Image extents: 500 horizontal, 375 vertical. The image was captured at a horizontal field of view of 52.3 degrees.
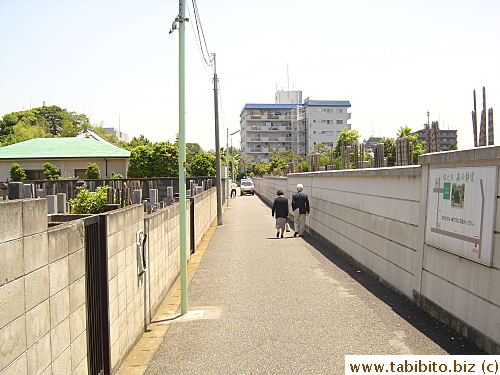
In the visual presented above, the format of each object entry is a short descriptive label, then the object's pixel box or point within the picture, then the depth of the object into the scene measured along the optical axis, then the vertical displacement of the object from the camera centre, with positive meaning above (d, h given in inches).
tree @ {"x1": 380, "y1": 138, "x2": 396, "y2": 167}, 1166.0 +33.1
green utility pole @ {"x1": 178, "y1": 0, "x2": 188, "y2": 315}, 308.0 +18.3
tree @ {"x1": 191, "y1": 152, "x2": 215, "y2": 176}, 1854.1 -7.8
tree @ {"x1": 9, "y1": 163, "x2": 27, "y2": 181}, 1685.5 -25.2
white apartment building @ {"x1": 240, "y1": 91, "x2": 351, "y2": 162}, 3727.9 +284.3
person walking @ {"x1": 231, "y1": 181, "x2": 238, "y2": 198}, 2166.6 -106.4
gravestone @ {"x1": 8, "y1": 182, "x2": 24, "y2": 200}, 297.3 -14.7
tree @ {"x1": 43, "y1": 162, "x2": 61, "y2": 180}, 1740.9 -23.4
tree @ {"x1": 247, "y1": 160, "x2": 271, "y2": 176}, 3321.9 -33.4
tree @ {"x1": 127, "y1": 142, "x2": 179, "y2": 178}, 1824.6 +11.2
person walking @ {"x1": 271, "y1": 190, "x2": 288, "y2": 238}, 677.9 -66.2
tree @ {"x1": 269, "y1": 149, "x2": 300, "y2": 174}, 2823.6 +39.9
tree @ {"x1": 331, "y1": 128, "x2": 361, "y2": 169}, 2532.0 +143.6
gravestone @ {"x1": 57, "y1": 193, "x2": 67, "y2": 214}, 521.4 -39.9
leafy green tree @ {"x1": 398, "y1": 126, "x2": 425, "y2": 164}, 1421.0 +89.2
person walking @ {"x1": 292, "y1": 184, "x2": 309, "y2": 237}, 685.9 -61.8
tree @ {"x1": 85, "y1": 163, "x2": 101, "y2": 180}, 1753.2 -21.7
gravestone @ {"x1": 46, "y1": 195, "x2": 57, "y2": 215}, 473.1 -35.5
